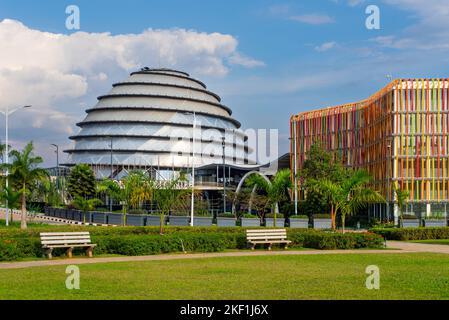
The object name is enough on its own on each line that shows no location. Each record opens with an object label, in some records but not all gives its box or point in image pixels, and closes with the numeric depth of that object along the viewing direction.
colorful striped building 73.81
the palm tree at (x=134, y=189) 39.69
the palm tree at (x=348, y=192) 32.66
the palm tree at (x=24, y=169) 40.56
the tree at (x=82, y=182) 76.56
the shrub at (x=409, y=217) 63.38
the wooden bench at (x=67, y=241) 22.83
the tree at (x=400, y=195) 58.59
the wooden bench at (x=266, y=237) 27.13
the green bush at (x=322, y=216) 55.24
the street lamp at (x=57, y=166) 91.74
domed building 102.00
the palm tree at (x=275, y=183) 38.41
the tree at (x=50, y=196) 80.10
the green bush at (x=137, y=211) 62.07
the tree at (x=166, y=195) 35.06
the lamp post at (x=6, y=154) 43.49
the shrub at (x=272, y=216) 53.22
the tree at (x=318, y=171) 58.78
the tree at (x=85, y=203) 55.84
